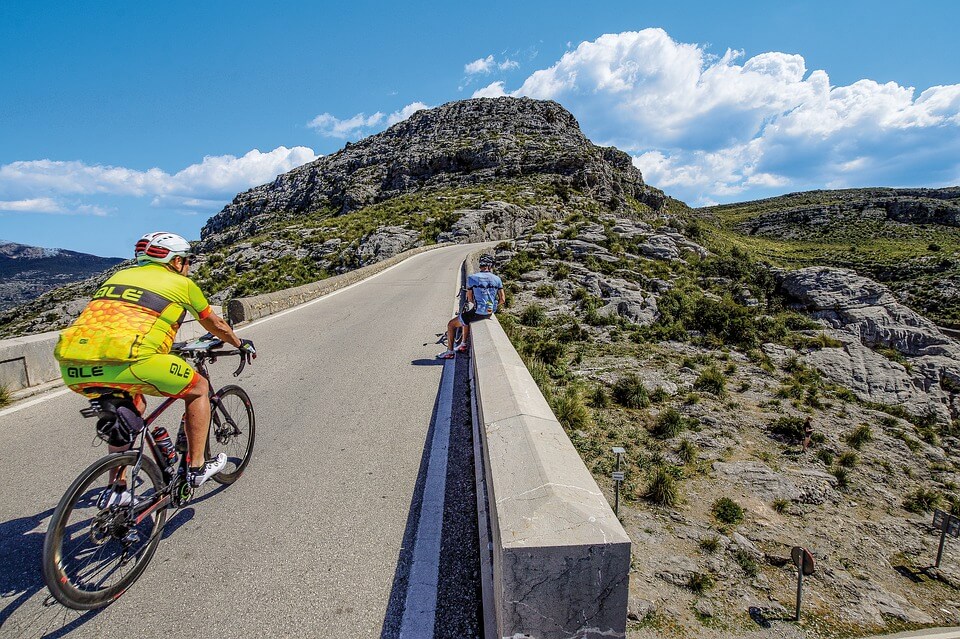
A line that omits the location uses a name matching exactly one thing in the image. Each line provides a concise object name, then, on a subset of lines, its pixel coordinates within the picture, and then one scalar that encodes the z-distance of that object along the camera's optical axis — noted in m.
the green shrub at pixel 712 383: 9.37
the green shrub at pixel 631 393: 8.00
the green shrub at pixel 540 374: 6.77
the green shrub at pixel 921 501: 6.36
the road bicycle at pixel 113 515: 2.45
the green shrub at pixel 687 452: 6.46
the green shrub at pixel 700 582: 3.86
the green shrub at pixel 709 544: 4.50
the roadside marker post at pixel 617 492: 4.59
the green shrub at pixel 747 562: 4.27
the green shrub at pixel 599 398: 7.85
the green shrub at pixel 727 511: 5.12
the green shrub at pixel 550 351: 9.99
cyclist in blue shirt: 8.27
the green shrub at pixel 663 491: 5.26
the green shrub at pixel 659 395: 8.40
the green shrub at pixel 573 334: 12.27
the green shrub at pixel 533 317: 13.92
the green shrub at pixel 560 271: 19.28
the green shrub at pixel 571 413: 6.73
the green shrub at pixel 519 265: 20.30
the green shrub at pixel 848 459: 7.25
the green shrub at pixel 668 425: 7.08
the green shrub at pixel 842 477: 6.66
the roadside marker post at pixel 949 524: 5.34
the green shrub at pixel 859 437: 8.07
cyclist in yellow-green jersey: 2.68
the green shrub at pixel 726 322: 13.31
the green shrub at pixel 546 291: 17.03
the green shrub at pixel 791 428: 7.76
